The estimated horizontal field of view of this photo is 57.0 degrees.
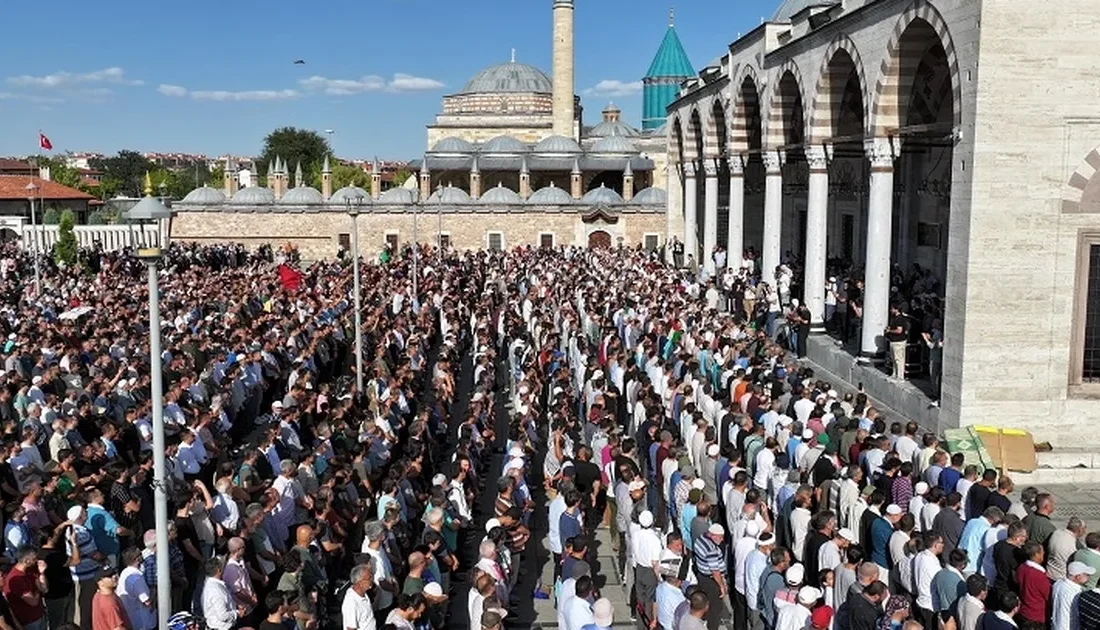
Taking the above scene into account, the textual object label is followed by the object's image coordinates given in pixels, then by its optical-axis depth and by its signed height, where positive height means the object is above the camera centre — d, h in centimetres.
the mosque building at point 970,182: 1335 +50
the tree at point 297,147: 10494 +672
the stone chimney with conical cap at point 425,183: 5670 +160
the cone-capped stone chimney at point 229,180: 5565 +170
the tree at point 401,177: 8538 +306
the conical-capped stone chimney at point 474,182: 5819 +171
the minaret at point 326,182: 5653 +164
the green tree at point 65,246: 3800 -137
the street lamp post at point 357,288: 1496 -114
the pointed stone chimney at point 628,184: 5584 +157
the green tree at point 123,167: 9162 +441
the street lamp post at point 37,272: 2646 -163
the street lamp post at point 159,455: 710 -174
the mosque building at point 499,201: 5184 +57
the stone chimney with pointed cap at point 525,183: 5669 +162
